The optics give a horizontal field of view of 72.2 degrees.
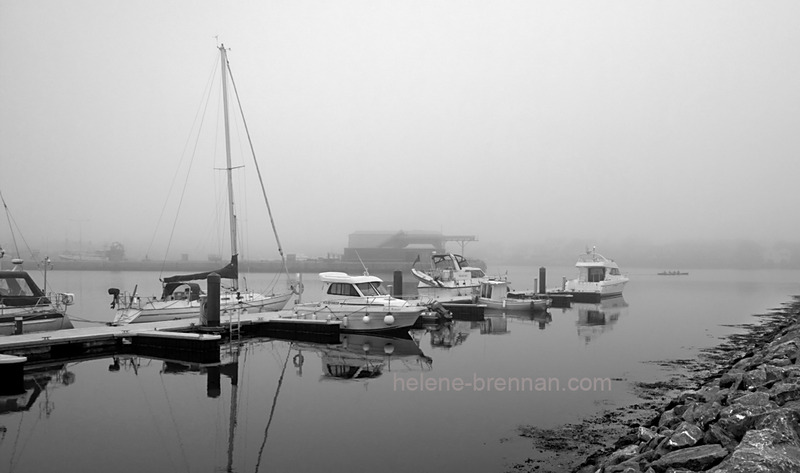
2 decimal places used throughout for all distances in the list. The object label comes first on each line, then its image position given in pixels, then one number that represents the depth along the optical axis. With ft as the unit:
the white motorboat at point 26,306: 74.79
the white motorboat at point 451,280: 137.39
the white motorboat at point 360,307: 87.15
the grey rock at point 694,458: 23.15
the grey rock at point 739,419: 25.42
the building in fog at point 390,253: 417.28
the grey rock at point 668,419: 33.10
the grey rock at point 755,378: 35.19
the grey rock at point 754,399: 28.06
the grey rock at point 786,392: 29.32
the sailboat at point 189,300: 89.60
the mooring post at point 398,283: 123.44
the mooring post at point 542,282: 160.23
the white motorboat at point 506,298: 127.34
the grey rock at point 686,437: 26.00
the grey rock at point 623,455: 28.30
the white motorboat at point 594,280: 173.27
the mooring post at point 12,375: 49.62
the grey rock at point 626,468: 24.24
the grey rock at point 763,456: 19.89
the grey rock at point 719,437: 24.64
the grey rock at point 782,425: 22.26
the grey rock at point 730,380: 40.42
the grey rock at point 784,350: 45.34
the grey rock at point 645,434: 29.71
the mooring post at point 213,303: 77.15
